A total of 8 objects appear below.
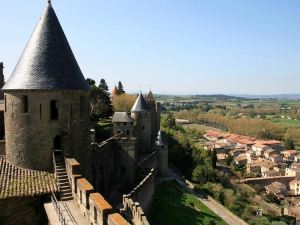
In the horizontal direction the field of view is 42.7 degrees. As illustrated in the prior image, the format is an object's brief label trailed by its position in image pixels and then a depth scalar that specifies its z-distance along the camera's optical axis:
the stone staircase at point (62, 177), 12.90
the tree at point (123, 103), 59.11
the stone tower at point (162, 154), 41.91
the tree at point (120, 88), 73.82
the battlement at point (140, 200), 20.59
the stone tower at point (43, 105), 13.92
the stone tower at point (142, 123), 43.33
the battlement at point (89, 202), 9.87
